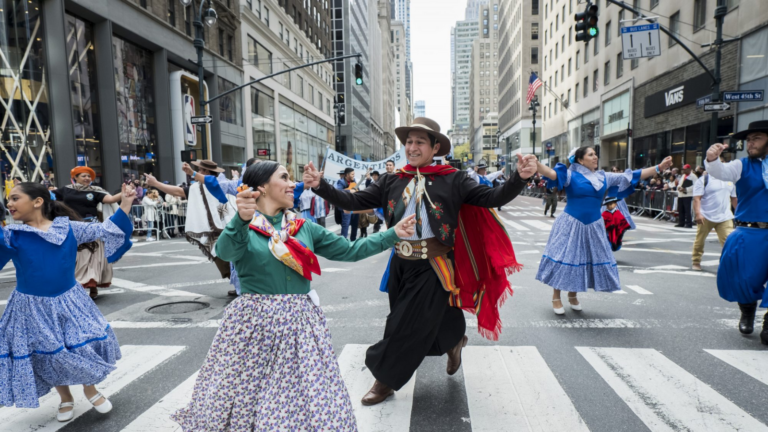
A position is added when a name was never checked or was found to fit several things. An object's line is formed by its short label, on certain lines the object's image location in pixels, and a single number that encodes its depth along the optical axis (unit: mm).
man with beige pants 8508
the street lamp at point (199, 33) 14918
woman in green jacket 2378
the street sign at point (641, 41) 13781
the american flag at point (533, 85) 31467
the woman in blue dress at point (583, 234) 5551
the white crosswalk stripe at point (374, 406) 3203
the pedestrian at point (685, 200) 14586
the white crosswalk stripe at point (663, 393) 3170
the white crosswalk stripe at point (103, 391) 3301
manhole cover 6268
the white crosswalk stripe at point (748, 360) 3955
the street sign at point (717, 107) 13289
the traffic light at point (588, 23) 13430
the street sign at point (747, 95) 12625
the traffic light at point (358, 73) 19266
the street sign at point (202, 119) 16781
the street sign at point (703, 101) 14078
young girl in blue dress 3135
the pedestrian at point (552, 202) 19797
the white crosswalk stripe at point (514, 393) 3199
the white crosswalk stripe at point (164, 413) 3193
